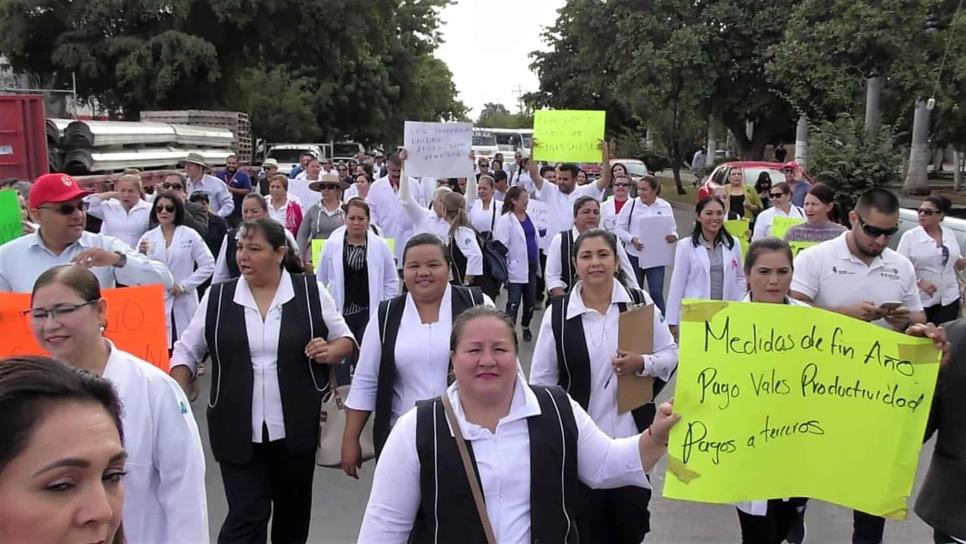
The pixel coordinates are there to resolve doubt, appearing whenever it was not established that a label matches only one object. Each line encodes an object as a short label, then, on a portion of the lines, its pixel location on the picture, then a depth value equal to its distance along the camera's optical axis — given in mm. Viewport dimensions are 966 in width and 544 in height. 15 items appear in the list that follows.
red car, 18000
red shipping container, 12289
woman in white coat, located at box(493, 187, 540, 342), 9898
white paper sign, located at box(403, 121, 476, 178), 10180
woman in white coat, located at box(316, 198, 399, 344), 6680
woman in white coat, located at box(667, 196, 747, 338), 6688
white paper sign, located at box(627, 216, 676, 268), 9625
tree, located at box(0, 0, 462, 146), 26672
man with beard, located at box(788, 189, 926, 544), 4504
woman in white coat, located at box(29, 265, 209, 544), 2963
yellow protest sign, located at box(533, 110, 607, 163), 10719
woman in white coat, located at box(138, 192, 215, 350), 6949
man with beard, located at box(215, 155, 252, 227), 12990
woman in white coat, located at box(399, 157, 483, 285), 8812
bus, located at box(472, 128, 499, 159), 38831
